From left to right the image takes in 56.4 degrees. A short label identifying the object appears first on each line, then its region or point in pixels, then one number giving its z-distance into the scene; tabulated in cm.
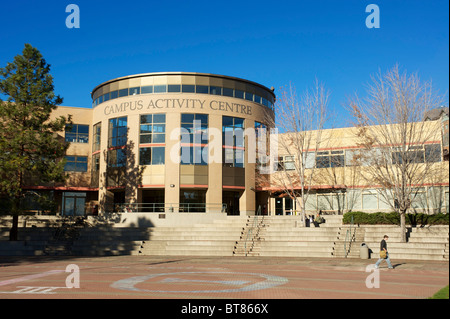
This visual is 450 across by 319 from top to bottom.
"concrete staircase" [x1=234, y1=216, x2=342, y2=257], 2477
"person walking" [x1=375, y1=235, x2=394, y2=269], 1808
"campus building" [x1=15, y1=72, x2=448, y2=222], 3441
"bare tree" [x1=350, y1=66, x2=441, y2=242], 2419
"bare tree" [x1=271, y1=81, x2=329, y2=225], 3019
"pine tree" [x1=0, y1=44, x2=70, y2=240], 2708
